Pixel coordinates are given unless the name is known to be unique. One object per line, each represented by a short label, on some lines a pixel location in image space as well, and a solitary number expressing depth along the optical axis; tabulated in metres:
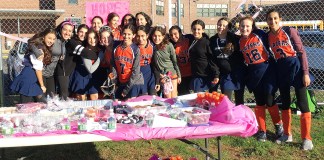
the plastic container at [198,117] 3.05
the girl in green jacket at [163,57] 5.02
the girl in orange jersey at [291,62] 4.54
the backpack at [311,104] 6.50
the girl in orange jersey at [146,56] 4.84
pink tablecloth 2.82
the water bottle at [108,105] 3.59
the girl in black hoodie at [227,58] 5.02
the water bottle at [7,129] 2.73
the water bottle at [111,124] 2.86
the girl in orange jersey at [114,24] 5.44
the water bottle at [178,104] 3.64
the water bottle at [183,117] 3.07
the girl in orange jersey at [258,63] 4.75
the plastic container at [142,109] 3.31
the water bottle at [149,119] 2.99
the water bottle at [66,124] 2.89
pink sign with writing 6.33
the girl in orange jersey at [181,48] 5.32
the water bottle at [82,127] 2.82
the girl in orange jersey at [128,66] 4.71
